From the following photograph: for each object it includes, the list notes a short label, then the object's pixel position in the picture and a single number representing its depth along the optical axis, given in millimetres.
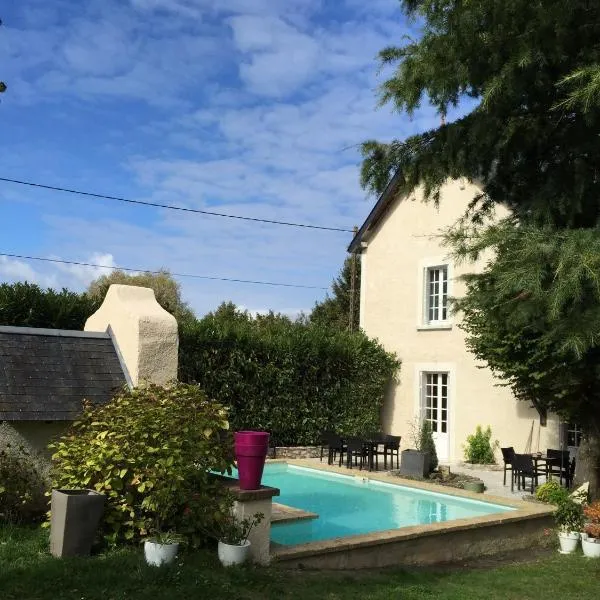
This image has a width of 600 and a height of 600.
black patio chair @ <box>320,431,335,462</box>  15827
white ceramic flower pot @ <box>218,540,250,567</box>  6383
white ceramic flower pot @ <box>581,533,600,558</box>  8711
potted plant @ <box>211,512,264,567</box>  6391
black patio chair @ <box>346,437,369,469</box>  14453
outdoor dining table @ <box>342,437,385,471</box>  14950
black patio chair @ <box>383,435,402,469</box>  15062
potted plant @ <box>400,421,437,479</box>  13722
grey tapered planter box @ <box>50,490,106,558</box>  6035
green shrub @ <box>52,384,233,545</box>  6469
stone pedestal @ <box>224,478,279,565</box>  6734
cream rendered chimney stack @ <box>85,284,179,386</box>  8273
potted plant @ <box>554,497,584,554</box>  9164
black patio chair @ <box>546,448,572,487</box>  13000
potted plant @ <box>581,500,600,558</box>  8734
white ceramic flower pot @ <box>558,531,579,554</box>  9156
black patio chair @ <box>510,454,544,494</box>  12188
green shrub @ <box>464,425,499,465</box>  16562
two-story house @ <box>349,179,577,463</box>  16531
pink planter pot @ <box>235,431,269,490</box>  6844
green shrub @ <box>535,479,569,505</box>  10509
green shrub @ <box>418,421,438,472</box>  14031
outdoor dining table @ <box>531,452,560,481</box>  12984
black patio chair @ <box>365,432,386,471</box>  14977
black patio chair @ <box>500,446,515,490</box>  12812
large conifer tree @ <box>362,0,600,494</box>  6180
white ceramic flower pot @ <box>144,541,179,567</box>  6012
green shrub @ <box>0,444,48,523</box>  6953
